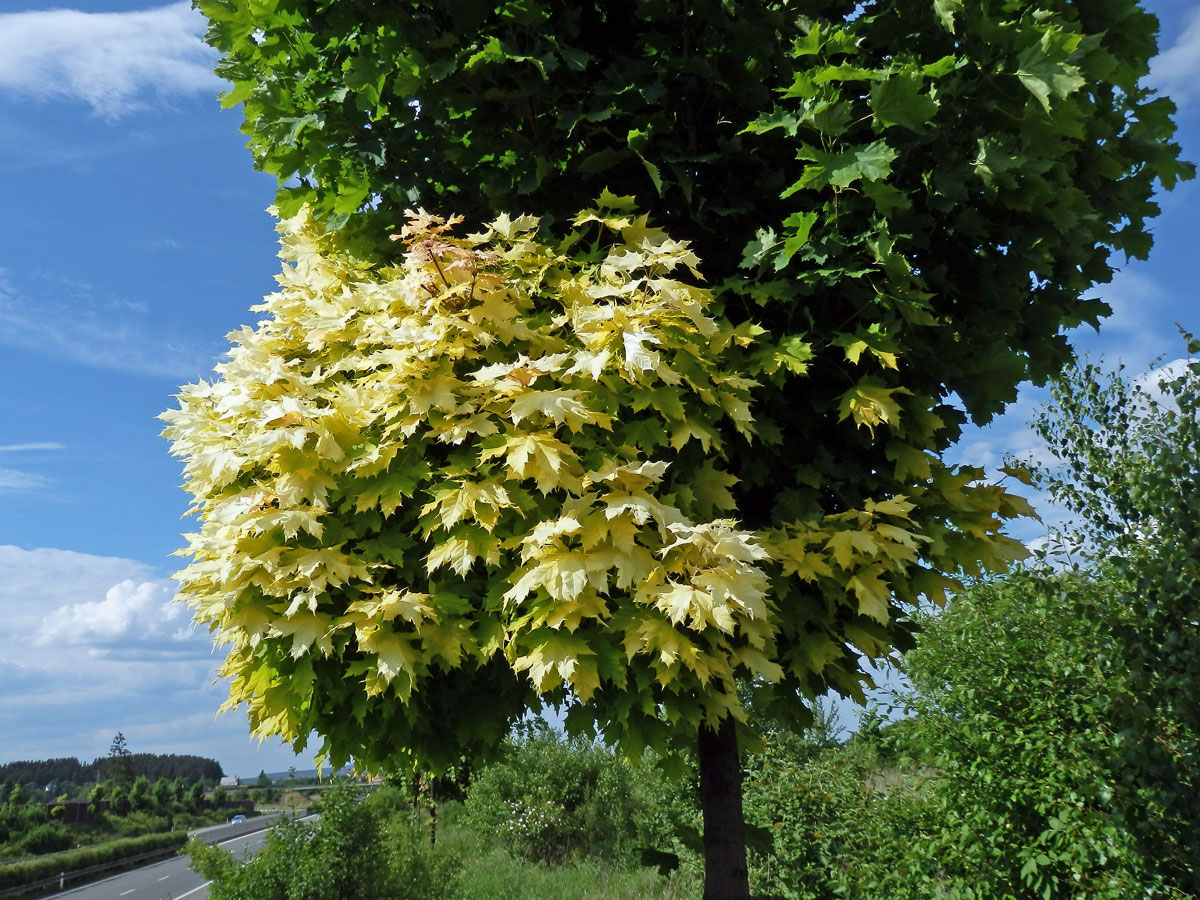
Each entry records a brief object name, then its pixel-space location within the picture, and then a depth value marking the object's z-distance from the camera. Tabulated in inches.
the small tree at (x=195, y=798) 2997.0
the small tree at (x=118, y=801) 2561.5
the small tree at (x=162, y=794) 2792.8
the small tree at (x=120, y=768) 2931.6
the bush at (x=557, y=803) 793.6
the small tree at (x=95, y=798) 2453.2
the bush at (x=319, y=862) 443.5
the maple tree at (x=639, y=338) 157.5
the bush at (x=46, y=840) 1944.1
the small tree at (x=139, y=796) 2610.7
